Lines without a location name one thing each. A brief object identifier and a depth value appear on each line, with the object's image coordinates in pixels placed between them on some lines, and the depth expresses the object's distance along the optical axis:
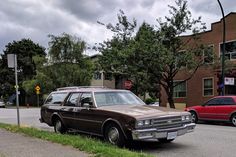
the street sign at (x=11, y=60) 10.12
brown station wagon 6.24
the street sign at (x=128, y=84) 21.41
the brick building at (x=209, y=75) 20.97
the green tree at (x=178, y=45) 19.02
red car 12.28
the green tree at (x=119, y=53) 19.34
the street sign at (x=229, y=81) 15.72
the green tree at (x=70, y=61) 34.97
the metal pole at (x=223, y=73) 15.41
